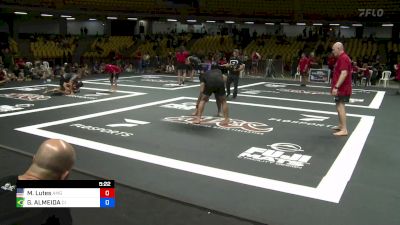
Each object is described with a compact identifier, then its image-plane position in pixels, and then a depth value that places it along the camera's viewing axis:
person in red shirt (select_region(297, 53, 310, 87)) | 15.20
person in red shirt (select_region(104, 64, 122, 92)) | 12.33
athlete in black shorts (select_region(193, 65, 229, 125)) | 7.45
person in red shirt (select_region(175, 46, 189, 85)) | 15.23
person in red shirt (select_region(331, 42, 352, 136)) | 7.00
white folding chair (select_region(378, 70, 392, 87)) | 16.16
